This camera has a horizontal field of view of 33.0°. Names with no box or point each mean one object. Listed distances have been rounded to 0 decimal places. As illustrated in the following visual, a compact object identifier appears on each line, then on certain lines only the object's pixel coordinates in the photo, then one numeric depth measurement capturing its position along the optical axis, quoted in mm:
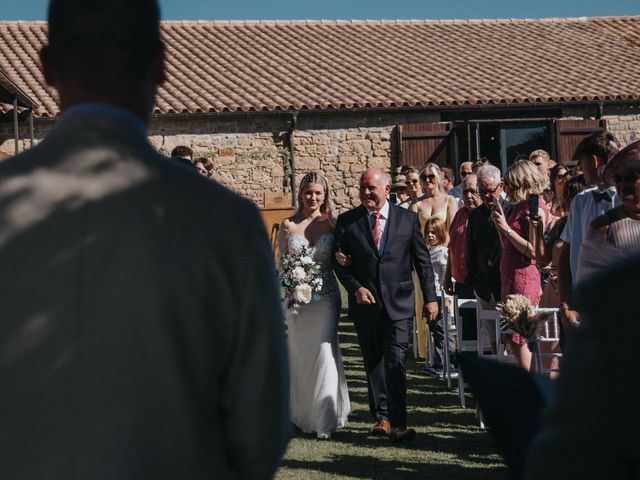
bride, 8953
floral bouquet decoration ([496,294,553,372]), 6473
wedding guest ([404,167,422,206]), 12586
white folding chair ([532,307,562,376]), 7203
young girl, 11492
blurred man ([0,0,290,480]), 2031
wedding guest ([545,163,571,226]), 9625
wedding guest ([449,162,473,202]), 13977
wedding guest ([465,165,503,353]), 9094
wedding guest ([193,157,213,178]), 10273
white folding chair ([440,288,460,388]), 10547
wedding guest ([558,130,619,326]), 6562
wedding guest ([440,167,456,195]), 13984
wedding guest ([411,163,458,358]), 11531
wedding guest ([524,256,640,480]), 1353
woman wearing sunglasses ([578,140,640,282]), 4969
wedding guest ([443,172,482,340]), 9867
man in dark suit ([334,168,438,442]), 8438
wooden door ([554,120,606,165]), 27203
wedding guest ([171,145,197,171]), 9734
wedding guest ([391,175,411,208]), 13897
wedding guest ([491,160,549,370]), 8211
